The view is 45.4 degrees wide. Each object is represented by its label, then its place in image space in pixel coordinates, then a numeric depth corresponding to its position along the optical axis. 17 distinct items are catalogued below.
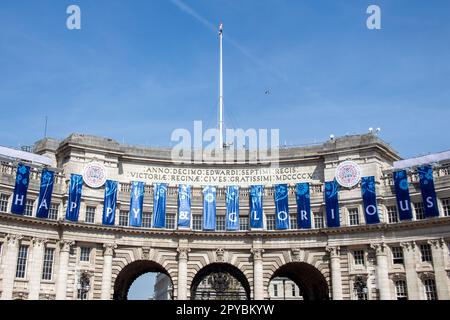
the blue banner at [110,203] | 62.97
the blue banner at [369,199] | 61.53
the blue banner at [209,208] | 65.44
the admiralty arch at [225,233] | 59.12
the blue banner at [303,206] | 64.25
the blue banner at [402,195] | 60.50
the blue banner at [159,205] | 64.62
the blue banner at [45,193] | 60.12
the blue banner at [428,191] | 59.06
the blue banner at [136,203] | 64.25
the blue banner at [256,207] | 64.88
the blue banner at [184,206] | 64.81
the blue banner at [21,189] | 58.50
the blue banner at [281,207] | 64.62
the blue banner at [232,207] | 65.38
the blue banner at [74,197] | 61.33
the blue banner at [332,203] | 62.88
